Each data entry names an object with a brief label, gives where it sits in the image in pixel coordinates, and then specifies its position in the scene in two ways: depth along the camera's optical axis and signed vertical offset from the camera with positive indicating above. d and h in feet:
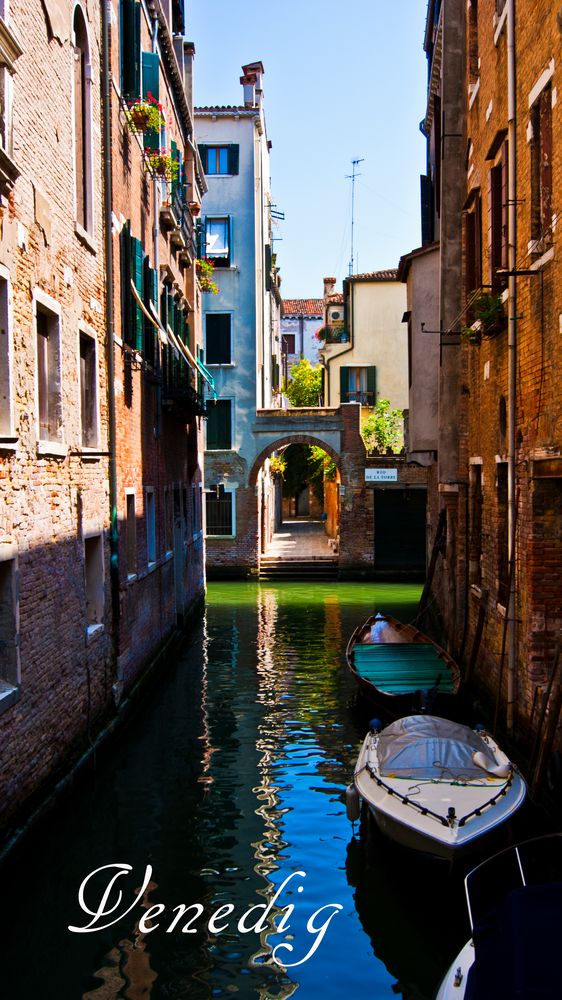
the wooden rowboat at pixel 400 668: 35.86 -8.39
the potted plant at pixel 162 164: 47.09 +14.48
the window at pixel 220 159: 95.91 +29.40
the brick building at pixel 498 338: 27.99 +4.33
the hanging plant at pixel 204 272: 72.10 +14.15
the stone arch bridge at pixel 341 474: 92.99 -1.94
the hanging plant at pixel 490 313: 33.40 +5.04
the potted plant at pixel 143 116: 41.04 +14.40
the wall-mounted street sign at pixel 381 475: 92.99 -1.34
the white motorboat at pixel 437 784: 21.86 -7.87
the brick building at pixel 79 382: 23.47 +2.78
